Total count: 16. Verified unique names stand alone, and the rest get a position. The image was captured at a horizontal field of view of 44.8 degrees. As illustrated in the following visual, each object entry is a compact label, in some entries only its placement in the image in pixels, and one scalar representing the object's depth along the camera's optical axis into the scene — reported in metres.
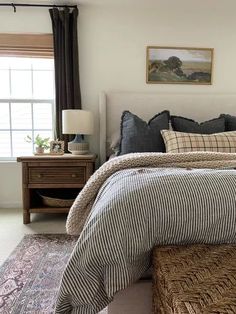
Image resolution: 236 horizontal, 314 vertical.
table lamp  2.90
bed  0.99
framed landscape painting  3.26
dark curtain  3.11
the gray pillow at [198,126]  2.72
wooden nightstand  2.81
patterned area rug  1.53
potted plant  3.05
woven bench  0.69
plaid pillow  2.38
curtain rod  3.12
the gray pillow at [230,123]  2.77
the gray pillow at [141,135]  2.56
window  3.43
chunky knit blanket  1.60
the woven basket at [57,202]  2.94
